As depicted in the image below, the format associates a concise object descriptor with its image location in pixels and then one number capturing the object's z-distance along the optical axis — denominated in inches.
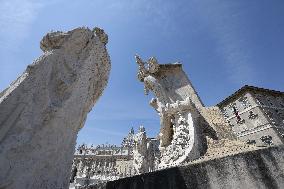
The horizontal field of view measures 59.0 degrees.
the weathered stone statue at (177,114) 244.4
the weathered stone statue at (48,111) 103.0
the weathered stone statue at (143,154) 338.3
